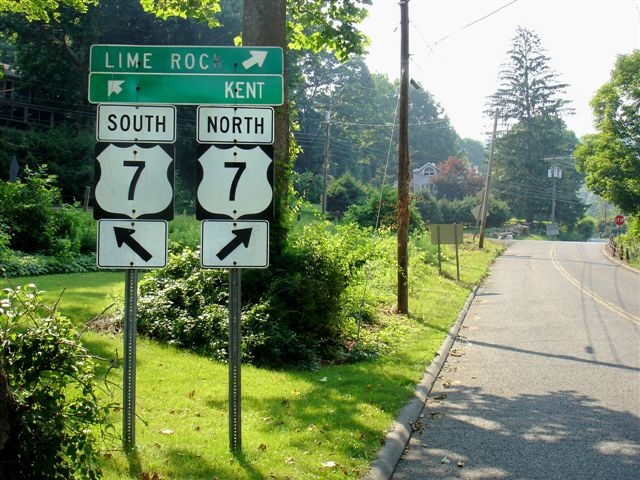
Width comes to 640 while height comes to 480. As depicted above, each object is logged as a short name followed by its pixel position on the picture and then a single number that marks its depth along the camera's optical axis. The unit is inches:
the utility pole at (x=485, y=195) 1777.4
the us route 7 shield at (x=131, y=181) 222.2
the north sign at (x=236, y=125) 225.6
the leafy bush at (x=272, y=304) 406.3
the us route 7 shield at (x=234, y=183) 224.4
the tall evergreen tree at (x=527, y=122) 3474.4
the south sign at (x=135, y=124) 223.8
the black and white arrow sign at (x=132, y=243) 221.8
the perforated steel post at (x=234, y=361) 224.4
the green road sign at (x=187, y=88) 227.5
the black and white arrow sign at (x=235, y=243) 223.9
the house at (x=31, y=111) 1915.6
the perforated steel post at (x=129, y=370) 219.1
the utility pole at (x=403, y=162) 665.6
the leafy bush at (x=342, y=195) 2394.2
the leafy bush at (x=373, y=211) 1547.7
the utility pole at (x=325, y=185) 1957.4
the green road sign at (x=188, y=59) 229.5
